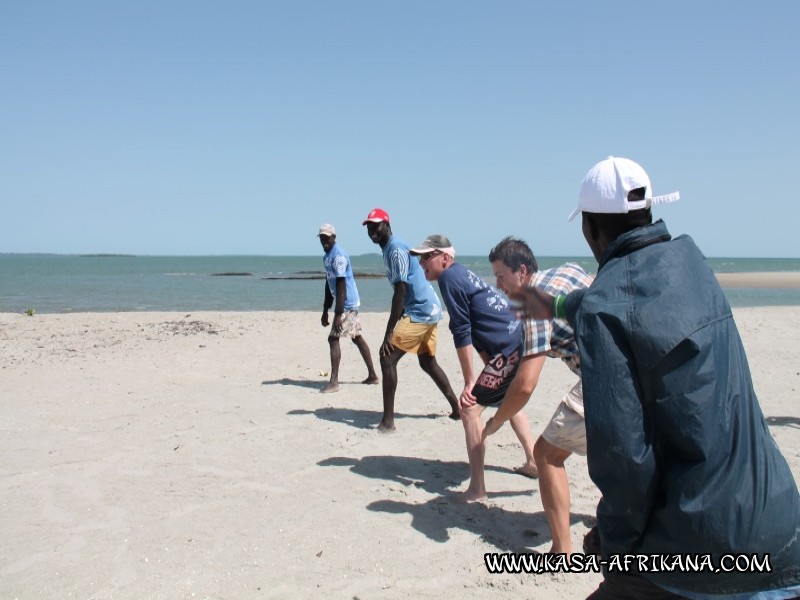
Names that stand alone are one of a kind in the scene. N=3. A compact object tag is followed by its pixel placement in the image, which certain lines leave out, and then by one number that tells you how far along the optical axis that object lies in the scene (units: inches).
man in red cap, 235.1
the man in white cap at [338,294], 305.9
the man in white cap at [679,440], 60.6
